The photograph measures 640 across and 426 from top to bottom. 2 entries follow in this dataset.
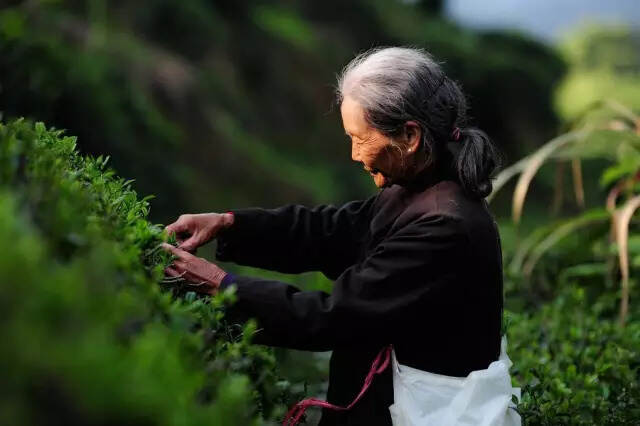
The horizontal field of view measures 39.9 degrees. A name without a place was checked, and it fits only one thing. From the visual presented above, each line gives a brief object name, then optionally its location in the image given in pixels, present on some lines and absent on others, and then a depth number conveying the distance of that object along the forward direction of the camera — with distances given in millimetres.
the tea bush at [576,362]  2980
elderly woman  2307
